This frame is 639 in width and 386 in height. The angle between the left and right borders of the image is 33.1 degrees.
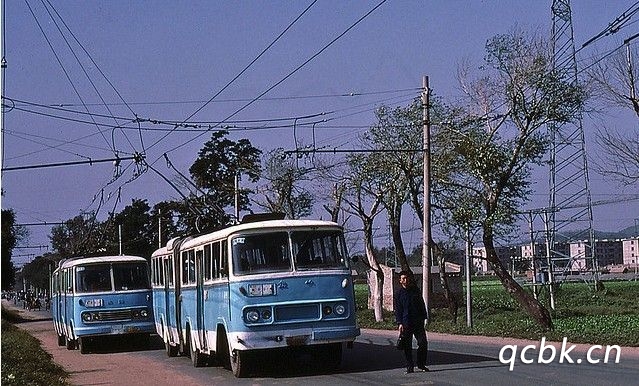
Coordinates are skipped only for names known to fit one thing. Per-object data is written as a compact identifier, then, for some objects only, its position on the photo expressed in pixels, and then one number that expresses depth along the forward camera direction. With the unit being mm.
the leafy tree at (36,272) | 101338
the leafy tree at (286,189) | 48125
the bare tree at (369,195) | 41844
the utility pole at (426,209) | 34188
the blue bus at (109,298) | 30391
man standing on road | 18172
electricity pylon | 39453
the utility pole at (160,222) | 59331
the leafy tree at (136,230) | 77312
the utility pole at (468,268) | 33000
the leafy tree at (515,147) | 34562
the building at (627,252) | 133688
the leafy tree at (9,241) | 55709
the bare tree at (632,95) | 38125
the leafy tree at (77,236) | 54844
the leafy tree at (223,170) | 51984
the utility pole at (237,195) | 46028
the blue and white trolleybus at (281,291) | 18453
